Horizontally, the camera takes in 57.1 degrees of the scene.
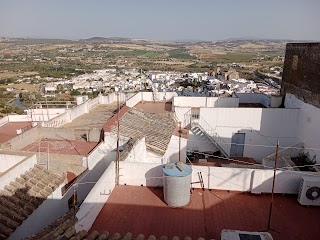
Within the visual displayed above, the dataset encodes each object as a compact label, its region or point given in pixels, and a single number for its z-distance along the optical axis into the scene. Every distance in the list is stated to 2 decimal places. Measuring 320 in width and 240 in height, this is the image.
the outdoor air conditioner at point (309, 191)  8.90
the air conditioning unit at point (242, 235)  6.47
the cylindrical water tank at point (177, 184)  8.53
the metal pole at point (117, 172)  9.68
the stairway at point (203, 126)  20.80
